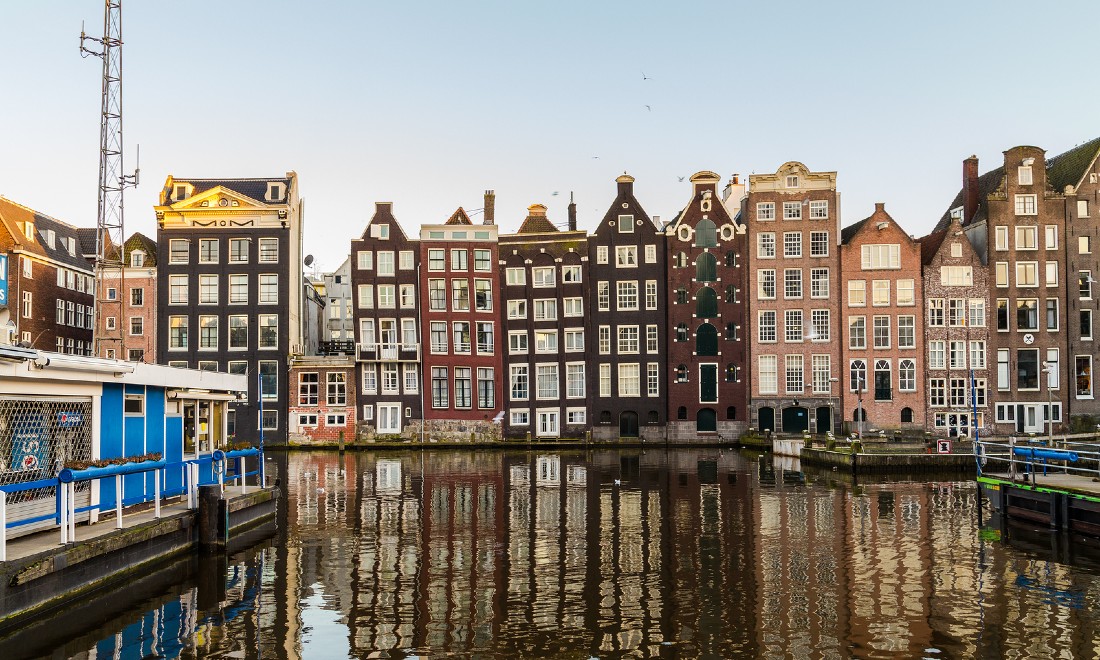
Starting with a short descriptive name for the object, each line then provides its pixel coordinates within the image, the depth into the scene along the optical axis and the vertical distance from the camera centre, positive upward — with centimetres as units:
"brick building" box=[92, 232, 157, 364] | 7912 +611
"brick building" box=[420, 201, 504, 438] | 7888 +394
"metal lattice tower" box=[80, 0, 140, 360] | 6112 +1585
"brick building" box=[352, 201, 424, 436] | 7869 +471
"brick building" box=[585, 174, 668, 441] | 7912 +497
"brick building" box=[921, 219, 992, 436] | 7588 +332
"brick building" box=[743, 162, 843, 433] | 7756 +642
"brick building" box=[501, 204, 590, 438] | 7938 +375
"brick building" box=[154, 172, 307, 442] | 7806 +756
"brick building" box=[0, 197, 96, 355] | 7506 +830
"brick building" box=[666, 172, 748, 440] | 7850 +469
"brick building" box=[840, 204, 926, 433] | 7656 +388
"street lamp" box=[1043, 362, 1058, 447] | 7456 +18
